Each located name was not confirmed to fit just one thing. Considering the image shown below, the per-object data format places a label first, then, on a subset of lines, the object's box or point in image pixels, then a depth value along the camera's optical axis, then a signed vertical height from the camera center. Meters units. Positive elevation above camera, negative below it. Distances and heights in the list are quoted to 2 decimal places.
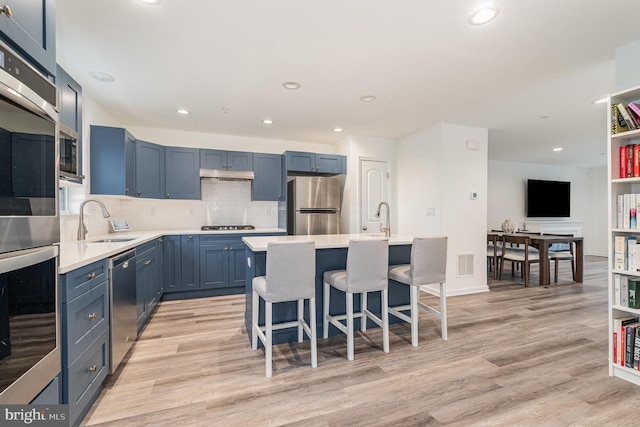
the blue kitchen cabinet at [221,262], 4.02 -0.69
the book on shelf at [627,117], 2.00 +0.68
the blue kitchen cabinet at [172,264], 3.82 -0.67
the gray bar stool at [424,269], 2.52 -0.50
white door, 4.89 +0.39
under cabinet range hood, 4.28 +0.60
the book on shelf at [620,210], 2.04 +0.02
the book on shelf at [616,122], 2.04 +0.65
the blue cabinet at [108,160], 3.24 +0.62
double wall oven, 0.96 -0.06
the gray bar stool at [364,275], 2.33 -0.52
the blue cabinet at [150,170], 3.72 +0.59
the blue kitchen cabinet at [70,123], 2.19 +0.77
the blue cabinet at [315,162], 4.64 +0.85
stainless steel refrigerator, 4.57 +0.14
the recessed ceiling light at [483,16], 1.80 +1.28
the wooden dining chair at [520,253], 4.74 -0.72
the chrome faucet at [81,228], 2.65 -0.13
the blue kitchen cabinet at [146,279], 2.72 -0.69
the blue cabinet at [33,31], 1.04 +0.74
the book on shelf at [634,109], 1.97 +0.72
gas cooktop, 4.34 -0.21
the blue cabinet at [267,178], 4.57 +0.58
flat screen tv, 7.41 +0.38
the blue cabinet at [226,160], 4.32 +0.83
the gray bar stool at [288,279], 2.08 -0.49
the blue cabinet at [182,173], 4.15 +0.60
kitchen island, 2.60 -0.52
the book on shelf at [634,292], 1.97 -0.55
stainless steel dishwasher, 2.00 -0.69
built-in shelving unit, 2.03 -0.10
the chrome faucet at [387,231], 3.14 -0.19
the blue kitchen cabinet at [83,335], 1.44 -0.69
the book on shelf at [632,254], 1.95 -0.28
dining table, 4.73 -0.58
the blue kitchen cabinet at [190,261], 3.92 -0.66
